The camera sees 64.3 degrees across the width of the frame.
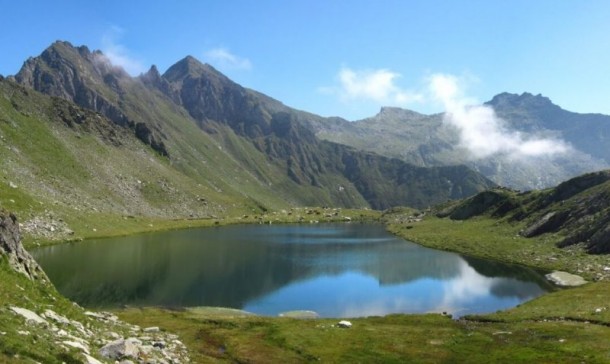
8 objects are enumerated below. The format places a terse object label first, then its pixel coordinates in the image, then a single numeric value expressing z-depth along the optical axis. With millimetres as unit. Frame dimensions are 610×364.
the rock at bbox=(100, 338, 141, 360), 29703
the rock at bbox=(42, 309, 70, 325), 32625
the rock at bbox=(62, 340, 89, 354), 27328
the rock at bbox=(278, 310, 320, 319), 74075
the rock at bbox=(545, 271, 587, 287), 93312
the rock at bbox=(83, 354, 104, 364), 25330
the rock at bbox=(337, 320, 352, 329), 59562
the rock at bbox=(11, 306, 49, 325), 29125
